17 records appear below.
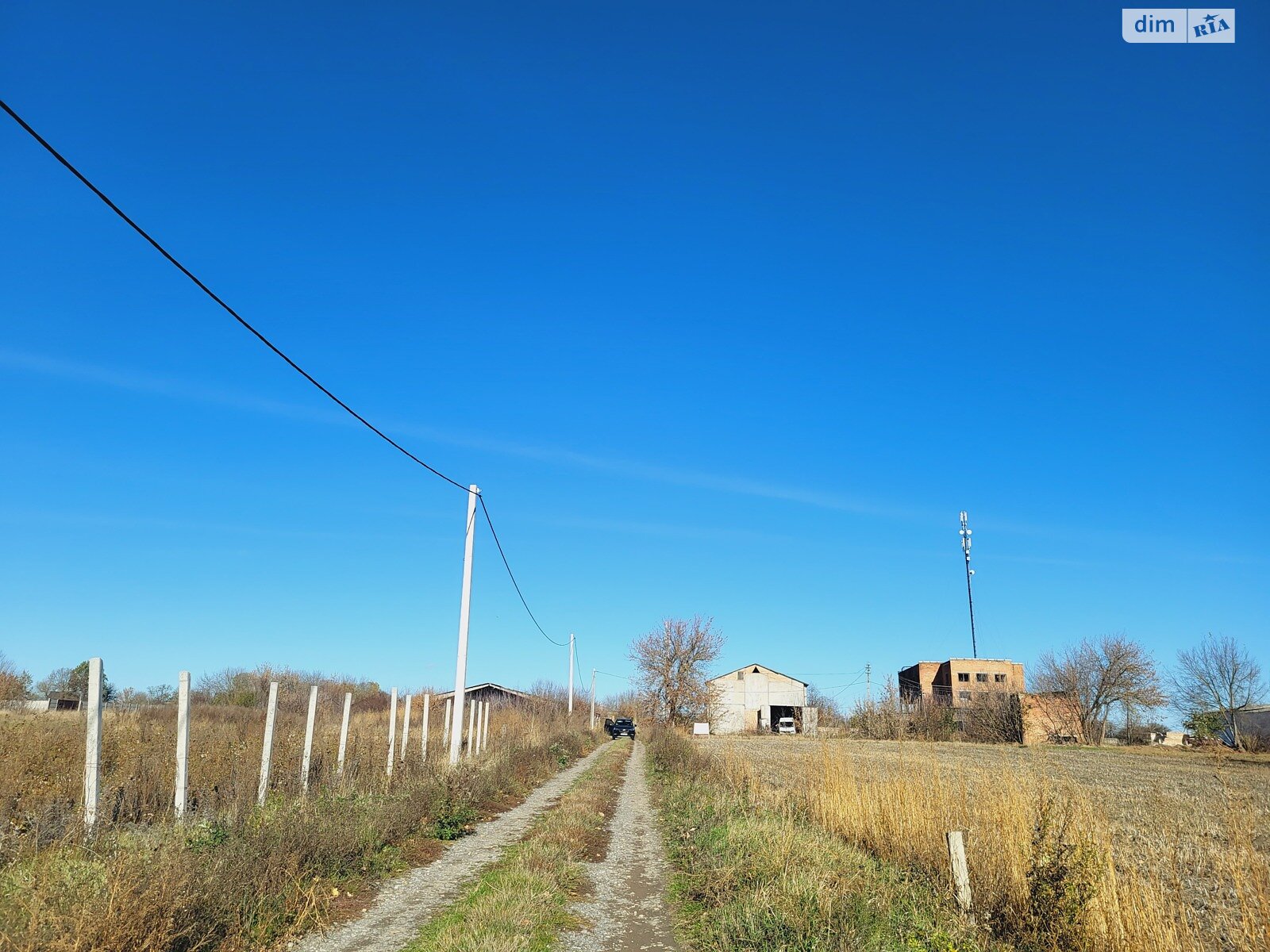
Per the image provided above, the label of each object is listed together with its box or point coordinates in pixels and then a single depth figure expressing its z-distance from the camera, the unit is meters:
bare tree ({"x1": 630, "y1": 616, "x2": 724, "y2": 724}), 79.12
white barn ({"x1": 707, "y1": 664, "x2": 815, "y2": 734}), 80.50
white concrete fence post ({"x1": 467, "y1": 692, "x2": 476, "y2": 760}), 24.45
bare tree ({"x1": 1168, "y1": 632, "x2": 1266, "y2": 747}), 61.78
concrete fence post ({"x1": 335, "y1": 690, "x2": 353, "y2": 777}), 14.77
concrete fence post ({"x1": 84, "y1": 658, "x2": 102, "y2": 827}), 7.71
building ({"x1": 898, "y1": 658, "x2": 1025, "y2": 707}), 72.38
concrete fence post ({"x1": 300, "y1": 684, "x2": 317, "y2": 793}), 12.82
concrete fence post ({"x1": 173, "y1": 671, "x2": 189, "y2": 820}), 9.35
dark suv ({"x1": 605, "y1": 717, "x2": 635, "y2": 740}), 64.94
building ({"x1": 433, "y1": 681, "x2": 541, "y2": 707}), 68.88
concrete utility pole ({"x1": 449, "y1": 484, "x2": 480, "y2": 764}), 20.12
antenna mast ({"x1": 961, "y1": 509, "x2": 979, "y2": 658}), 64.56
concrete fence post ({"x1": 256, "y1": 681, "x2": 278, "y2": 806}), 11.50
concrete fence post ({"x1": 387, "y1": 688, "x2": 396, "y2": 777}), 16.52
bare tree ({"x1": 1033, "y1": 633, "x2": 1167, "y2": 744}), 67.38
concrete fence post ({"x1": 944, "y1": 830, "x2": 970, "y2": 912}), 7.80
